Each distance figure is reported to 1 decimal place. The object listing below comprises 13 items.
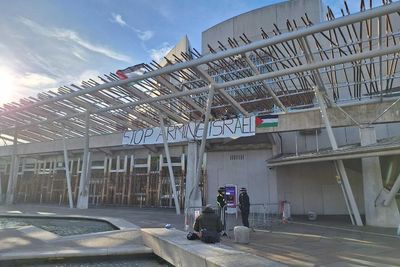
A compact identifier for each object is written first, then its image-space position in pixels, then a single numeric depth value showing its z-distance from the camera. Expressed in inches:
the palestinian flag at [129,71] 612.9
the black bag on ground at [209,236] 295.4
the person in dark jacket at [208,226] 297.7
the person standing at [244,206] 498.9
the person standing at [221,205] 495.5
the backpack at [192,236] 302.5
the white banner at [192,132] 744.3
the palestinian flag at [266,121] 741.3
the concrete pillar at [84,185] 878.4
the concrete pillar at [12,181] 1125.1
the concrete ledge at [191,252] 205.9
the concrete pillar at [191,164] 810.8
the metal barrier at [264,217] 570.7
